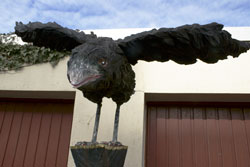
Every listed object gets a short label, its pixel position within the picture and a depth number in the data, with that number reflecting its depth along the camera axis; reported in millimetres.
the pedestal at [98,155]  1215
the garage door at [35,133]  2693
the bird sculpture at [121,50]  1120
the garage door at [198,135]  2426
